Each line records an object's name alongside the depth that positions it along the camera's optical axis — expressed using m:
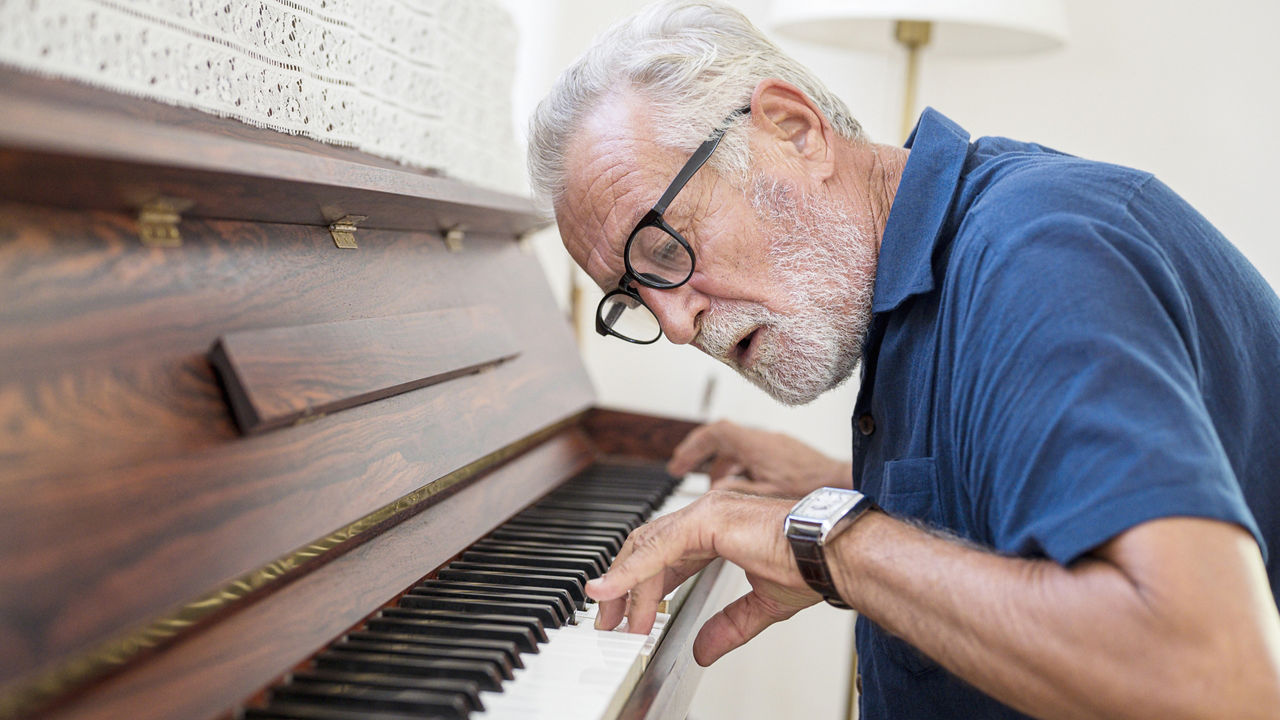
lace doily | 0.79
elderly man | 0.70
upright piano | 0.65
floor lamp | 1.98
